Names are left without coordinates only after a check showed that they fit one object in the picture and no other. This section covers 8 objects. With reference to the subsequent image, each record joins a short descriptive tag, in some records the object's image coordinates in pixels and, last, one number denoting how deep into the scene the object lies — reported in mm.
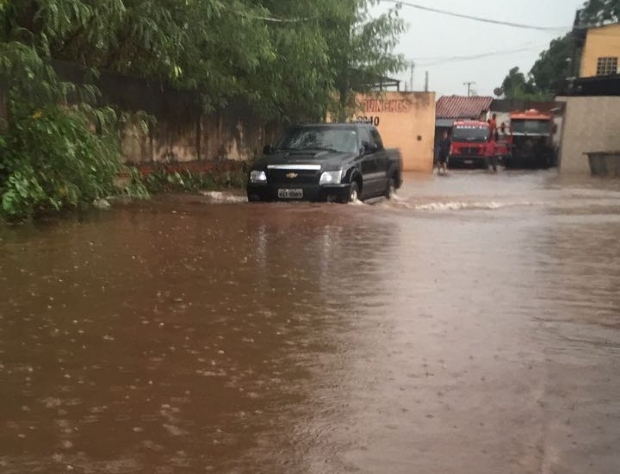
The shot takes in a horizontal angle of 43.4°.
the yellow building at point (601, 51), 46094
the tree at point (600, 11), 58938
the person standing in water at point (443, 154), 36312
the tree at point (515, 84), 79125
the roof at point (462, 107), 61531
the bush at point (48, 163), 10469
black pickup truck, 13703
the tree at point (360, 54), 19906
